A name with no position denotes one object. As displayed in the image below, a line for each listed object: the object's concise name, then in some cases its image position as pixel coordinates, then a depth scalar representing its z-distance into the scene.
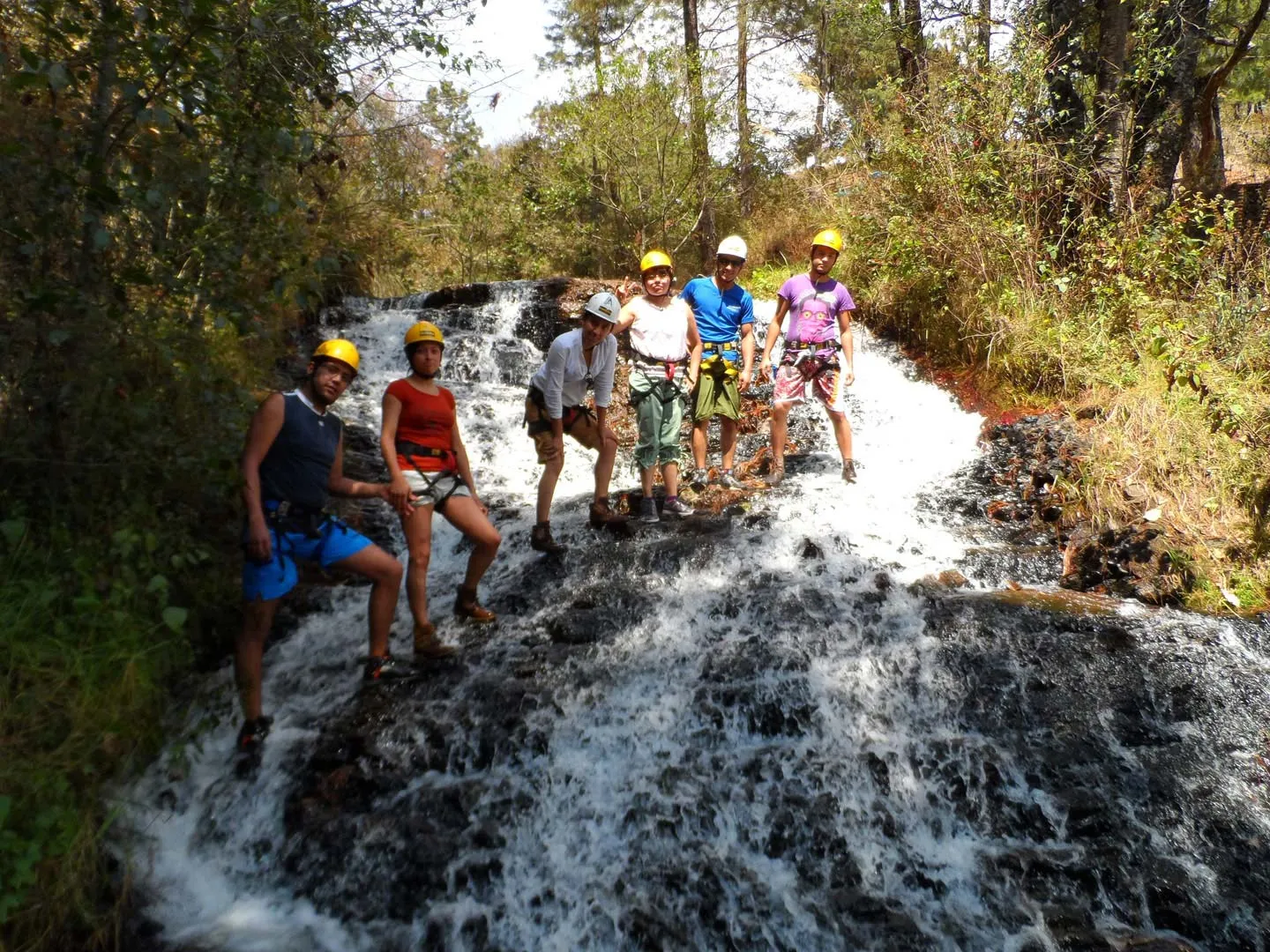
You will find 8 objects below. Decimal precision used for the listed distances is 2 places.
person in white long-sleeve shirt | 5.32
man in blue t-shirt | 6.52
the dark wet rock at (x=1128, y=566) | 5.12
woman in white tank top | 5.93
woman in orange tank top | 4.36
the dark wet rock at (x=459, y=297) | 12.30
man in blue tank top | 3.79
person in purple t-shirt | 6.72
